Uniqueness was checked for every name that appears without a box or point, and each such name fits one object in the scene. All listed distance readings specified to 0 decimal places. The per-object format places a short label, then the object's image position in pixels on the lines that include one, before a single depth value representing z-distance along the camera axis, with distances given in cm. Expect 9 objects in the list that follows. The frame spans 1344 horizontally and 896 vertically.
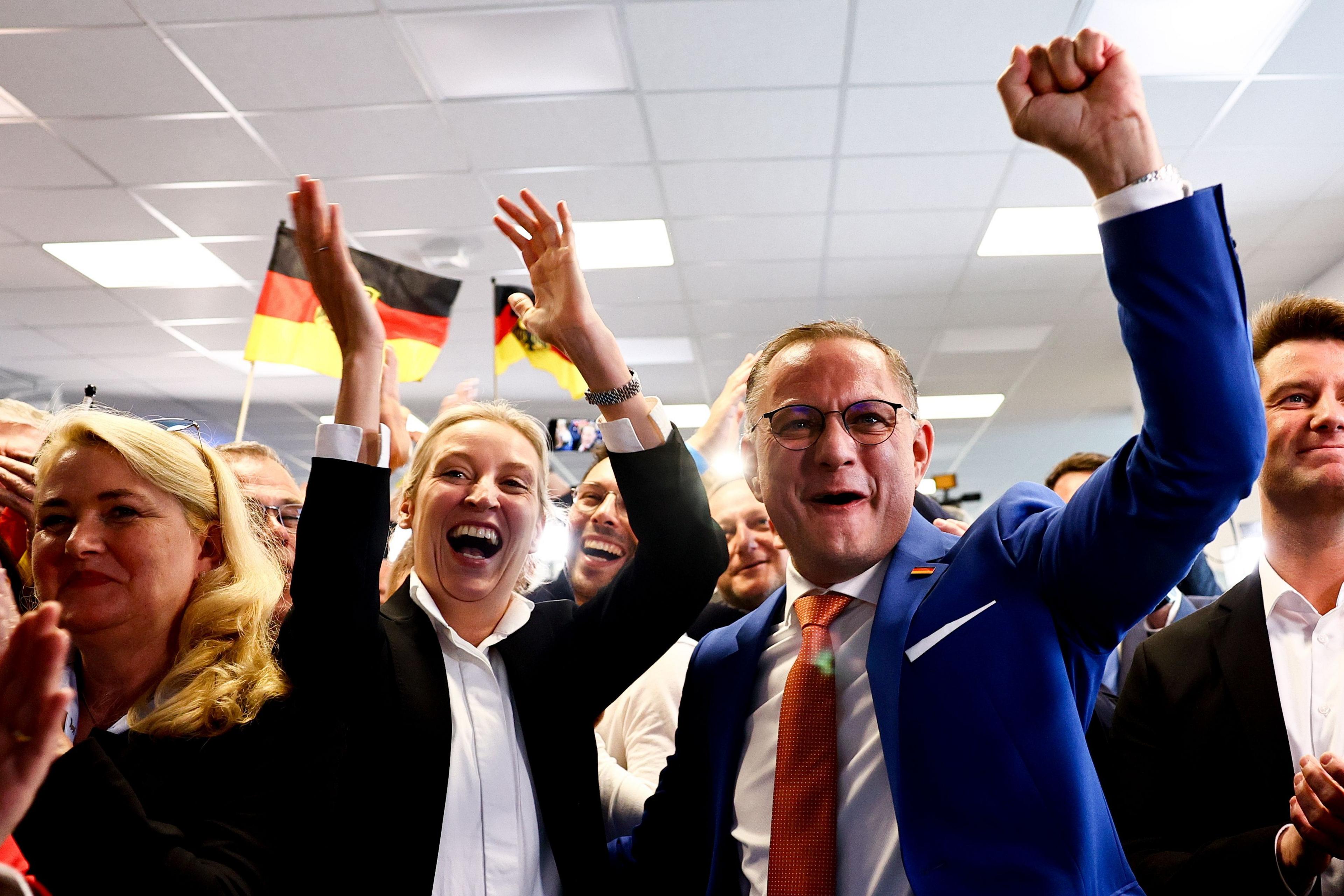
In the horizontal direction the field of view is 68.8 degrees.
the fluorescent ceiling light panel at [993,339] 698
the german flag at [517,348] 502
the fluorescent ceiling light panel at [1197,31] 346
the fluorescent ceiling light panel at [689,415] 877
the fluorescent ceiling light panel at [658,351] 699
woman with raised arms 137
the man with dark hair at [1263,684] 153
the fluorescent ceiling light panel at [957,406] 891
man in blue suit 103
